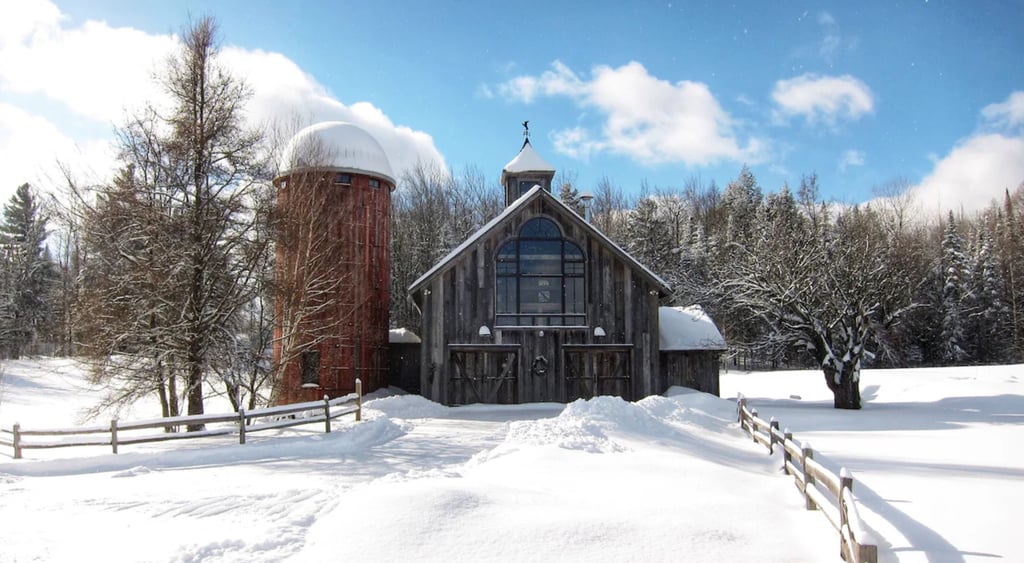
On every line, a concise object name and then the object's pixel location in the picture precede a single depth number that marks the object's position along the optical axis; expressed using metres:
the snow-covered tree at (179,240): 14.30
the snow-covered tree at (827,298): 20.55
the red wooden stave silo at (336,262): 19.28
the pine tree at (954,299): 41.31
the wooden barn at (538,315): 20.14
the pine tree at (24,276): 38.88
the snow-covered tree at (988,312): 41.56
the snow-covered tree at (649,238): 45.78
